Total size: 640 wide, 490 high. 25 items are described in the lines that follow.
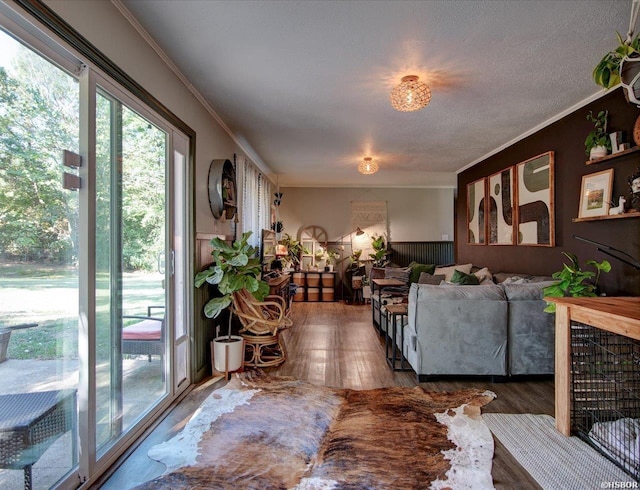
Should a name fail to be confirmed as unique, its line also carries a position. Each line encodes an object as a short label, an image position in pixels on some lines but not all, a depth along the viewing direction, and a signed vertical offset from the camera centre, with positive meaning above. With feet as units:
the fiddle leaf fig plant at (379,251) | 25.93 -0.42
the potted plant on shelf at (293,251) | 25.67 -0.38
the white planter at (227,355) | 10.64 -3.40
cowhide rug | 5.85 -3.98
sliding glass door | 4.63 -0.27
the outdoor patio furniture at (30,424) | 4.47 -2.53
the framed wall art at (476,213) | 18.01 +1.78
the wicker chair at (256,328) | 11.46 -2.77
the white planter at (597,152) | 10.08 +2.76
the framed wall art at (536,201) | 12.79 +1.74
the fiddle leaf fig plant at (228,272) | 10.21 -0.80
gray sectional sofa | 10.32 -2.66
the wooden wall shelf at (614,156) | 9.00 +2.51
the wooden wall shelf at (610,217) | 8.86 +0.79
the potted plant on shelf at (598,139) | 10.07 +3.18
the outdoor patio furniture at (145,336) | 7.16 -2.02
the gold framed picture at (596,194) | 10.04 +1.57
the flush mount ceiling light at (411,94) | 9.03 +4.03
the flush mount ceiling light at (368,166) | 16.87 +3.93
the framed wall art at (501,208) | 15.51 +1.76
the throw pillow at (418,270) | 20.97 -1.53
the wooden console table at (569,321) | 6.21 -1.48
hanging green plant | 6.00 +3.08
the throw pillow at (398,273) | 21.12 -1.76
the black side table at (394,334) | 11.37 -3.01
